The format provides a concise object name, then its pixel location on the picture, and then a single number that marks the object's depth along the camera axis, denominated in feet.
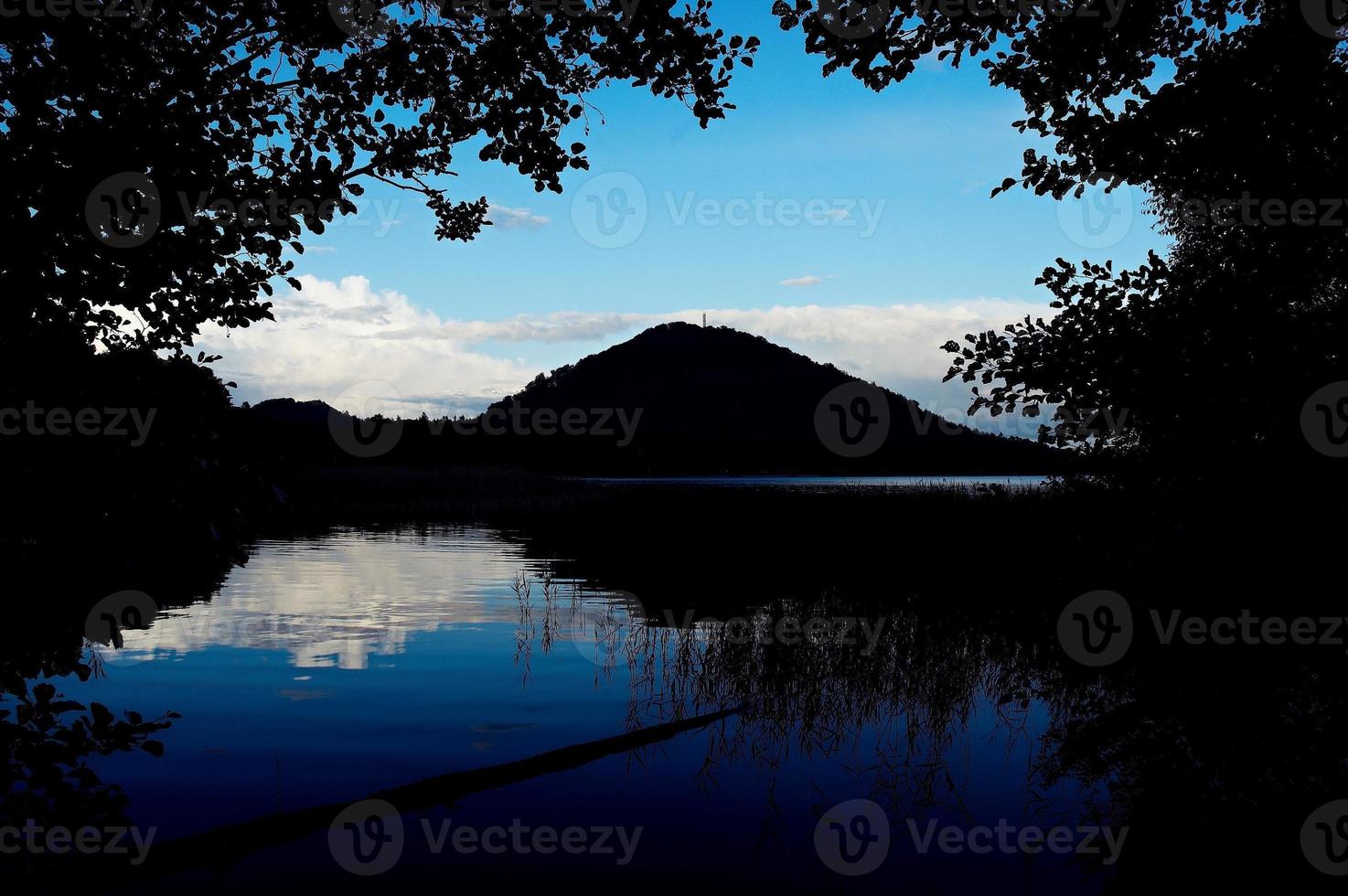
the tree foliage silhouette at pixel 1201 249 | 25.16
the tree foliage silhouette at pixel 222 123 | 18.54
